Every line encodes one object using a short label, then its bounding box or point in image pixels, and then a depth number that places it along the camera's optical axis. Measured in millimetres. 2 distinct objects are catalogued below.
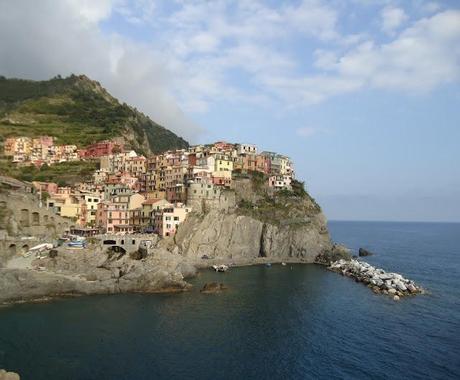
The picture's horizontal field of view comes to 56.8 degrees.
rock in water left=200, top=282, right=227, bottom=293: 62125
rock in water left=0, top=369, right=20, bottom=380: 29145
